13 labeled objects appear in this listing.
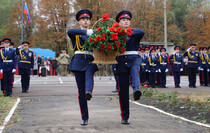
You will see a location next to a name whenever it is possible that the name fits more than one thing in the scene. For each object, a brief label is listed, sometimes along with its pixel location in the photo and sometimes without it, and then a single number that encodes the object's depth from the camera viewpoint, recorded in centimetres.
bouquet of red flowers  664
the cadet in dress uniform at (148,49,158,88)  1928
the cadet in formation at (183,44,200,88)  1909
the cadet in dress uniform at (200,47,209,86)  2028
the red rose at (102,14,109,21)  687
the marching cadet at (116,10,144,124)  716
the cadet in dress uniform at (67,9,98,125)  698
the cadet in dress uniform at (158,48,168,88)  1938
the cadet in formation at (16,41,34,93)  1568
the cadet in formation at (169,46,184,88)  1898
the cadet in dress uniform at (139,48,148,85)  1952
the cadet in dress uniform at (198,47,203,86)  2063
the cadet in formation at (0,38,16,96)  1393
